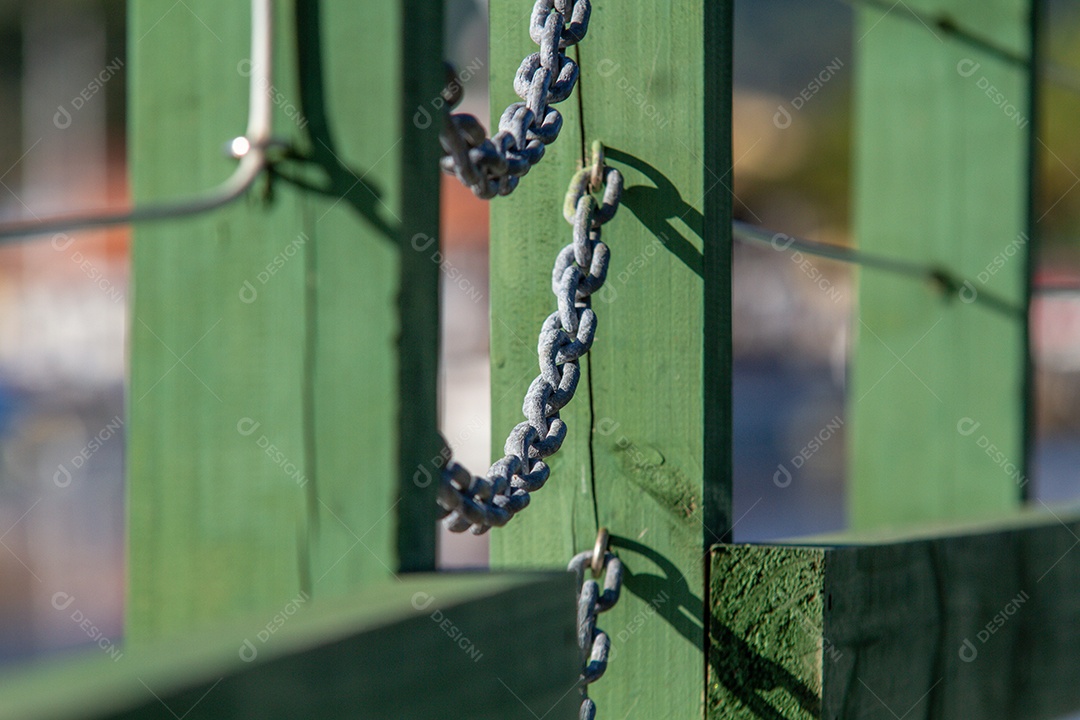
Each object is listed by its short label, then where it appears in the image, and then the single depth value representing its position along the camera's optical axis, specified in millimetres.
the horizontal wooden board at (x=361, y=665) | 1499
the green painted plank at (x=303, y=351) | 2027
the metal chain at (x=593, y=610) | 2160
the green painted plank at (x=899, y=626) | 2165
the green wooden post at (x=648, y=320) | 2183
